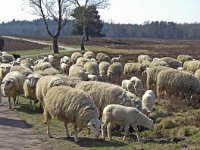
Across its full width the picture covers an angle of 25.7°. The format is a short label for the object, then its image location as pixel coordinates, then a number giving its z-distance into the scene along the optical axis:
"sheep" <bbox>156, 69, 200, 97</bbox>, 20.05
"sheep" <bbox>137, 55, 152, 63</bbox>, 37.40
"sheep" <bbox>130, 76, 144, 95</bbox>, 20.75
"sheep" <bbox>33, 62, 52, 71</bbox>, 27.29
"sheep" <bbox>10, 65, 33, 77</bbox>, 22.02
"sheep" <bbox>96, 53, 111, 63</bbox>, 38.88
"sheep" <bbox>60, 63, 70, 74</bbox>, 31.25
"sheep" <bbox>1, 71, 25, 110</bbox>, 18.92
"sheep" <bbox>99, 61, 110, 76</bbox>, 30.85
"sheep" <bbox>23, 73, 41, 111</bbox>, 18.69
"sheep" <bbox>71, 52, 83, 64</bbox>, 38.07
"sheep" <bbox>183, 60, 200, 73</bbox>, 28.77
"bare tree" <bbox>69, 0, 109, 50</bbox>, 60.84
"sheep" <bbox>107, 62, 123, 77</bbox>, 29.95
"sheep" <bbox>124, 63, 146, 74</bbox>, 30.27
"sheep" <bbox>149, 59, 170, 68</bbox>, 27.75
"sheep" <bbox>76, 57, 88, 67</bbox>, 32.24
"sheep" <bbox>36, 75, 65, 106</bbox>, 16.28
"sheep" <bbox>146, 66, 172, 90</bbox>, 22.31
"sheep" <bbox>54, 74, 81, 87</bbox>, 17.65
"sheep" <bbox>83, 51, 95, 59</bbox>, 39.17
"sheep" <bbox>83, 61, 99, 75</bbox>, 28.89
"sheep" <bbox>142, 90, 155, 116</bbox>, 16.23
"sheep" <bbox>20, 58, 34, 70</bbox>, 28.99
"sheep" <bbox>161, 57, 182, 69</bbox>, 31.45
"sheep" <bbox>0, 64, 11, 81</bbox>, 24.36
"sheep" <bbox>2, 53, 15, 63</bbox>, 34.95
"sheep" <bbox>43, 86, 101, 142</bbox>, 13.18
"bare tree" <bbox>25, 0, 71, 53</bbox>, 55.17
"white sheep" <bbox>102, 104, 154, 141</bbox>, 13.38
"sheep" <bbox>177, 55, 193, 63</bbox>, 37.16
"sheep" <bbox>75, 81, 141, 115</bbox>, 14.80
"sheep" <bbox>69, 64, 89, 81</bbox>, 23.73
